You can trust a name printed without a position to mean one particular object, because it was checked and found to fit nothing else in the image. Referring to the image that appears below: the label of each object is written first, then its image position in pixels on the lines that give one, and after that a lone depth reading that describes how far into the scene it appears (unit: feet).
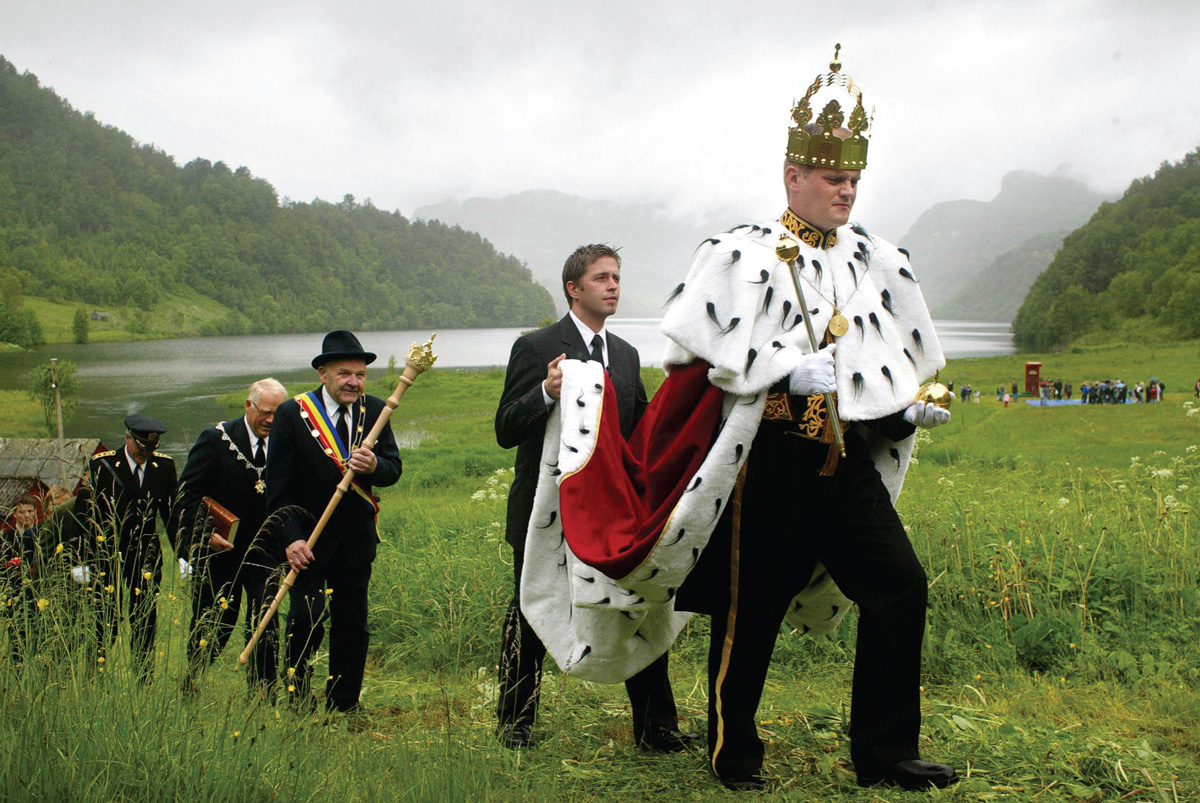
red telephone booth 101.36
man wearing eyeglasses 17.35
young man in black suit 13.05
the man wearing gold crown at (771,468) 10.77
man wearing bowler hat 15.56
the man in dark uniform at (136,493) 17.57
